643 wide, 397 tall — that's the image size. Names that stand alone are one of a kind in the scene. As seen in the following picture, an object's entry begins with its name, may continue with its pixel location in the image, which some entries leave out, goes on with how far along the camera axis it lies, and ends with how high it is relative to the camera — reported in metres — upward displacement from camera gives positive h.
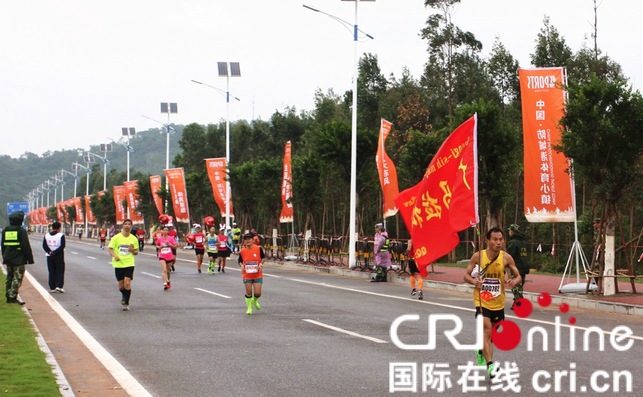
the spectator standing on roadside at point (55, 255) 24.06 -0.37
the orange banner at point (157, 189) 79.06 +4.32
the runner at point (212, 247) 34.87 -0.22
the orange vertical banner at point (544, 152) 24.34 +2.35
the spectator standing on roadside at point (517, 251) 19.95 -0.18
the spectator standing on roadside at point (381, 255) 30.59 -0.43
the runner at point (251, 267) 18.50 -0.50
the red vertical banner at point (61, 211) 153.45 +4.82
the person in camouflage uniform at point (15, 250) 19.38 -0.21
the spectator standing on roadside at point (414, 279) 22.84 -0.90
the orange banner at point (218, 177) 58.12 +3.94
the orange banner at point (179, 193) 64.88 +3.27
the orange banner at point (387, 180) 34.09 +2.23
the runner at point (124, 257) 19.45 -0.34
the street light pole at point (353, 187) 36.66 +2.15
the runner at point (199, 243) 36.09 -0.08
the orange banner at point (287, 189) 44.75 +2.48
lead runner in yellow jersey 10.36 -0.44
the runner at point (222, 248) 35.53 -0.26
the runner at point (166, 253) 25.50 -0.34
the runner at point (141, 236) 65.66 +0.33
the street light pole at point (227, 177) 55.65 +3.98
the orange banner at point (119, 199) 94.06 +4.13
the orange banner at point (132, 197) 87.00 +4.00
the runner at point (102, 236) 70.36 +0.34
